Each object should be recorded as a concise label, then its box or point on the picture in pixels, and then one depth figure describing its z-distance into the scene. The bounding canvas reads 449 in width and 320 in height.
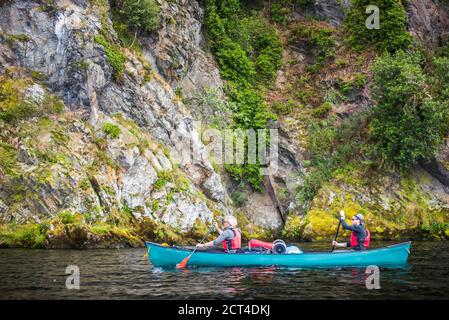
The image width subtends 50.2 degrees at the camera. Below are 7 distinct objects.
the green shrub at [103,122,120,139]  27.06
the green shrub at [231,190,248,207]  31.89
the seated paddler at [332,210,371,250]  17.12
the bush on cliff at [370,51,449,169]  29.02
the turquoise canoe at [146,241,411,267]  16.06
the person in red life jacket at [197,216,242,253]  16.75
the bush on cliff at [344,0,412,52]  34.72
